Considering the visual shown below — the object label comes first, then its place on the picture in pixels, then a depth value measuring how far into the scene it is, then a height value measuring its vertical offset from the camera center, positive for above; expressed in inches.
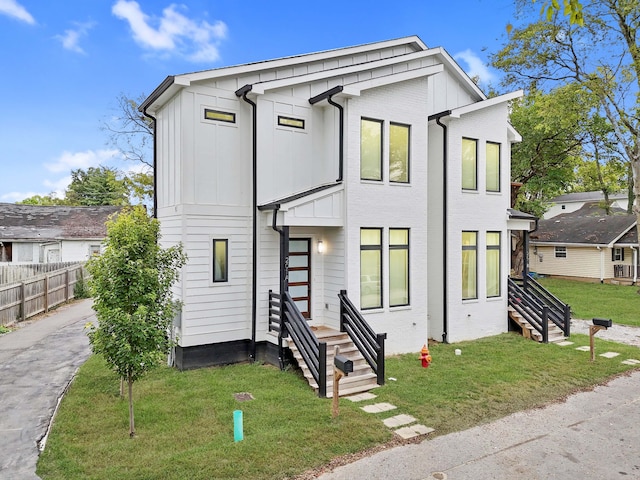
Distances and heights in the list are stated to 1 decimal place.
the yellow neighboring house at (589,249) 1003.9 -10.0
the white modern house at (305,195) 352.5 +45.2
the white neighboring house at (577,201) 1785.2 +192.6
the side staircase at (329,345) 300.8 -77.1
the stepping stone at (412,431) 238.0 -105.1
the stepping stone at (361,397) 289.3 -103.7
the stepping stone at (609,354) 403.5 -104.5
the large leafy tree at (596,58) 767.1 +353.7
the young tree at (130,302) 222.1 -29.9
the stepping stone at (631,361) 382.6 -105.4
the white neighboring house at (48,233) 858.1 +29.5
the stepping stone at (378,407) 270.8 -104.1
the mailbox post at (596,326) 372.5 -71.4
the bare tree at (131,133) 835.9 +223.7
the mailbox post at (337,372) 247.9 -75.1
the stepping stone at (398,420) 250.8 -104.6
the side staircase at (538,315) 466.6 -78.8
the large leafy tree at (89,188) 1849.2 +261.7
